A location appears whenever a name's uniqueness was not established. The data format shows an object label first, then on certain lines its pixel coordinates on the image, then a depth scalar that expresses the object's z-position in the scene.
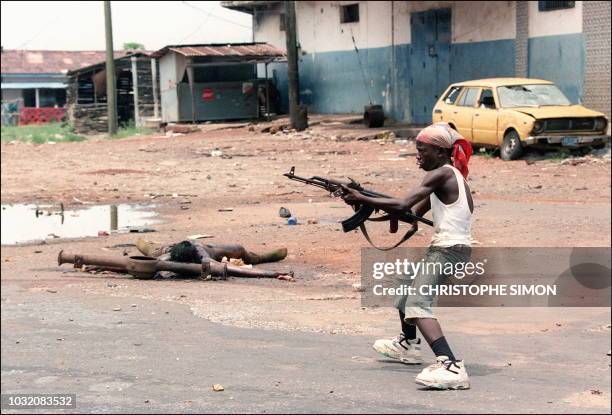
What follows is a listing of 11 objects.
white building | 24.27
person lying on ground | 9.37
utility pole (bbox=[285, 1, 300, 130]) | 29.81
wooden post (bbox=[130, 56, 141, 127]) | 40.38
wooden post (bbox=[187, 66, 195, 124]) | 36.20
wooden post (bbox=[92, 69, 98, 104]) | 43.28
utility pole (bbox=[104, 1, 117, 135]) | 35.16
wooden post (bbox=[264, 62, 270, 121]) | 35.28
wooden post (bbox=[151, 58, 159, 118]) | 39.91
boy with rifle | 5.74
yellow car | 19.88
